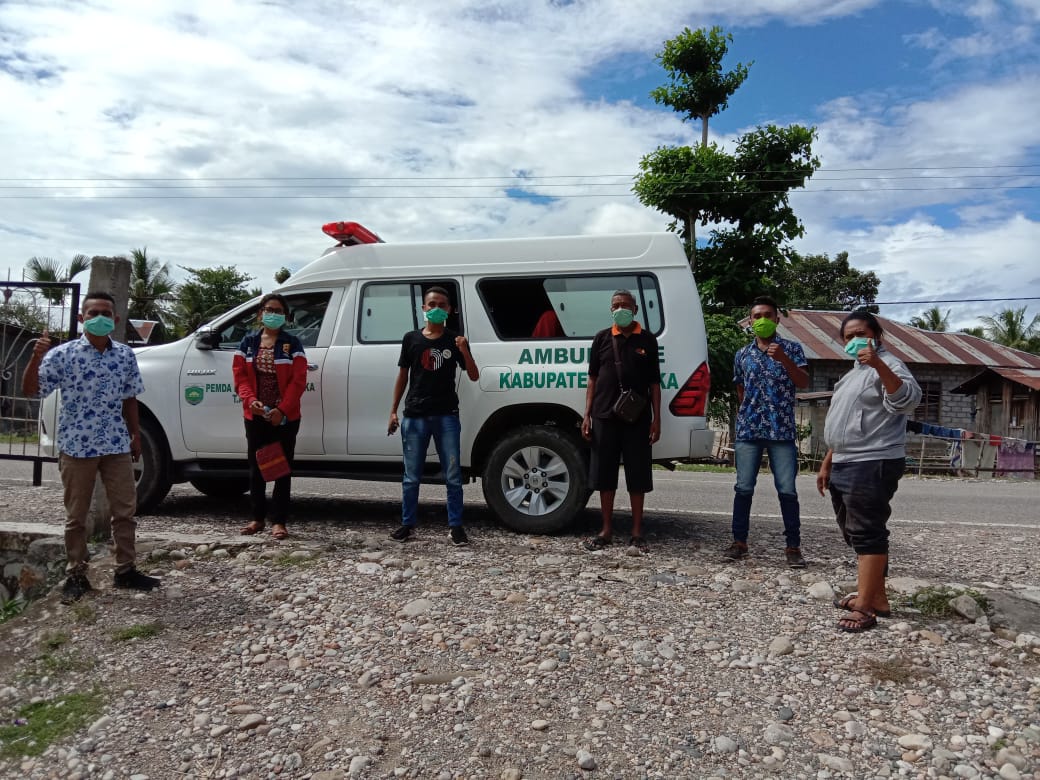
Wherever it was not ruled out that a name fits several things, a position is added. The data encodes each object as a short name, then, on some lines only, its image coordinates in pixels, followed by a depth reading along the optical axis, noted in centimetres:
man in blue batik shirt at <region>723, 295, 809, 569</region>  507
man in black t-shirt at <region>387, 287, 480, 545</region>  546
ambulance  575
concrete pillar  542
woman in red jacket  556
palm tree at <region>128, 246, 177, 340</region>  3484
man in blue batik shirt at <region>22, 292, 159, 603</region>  442
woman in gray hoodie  386
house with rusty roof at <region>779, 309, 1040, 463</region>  2549
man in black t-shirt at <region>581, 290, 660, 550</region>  534
